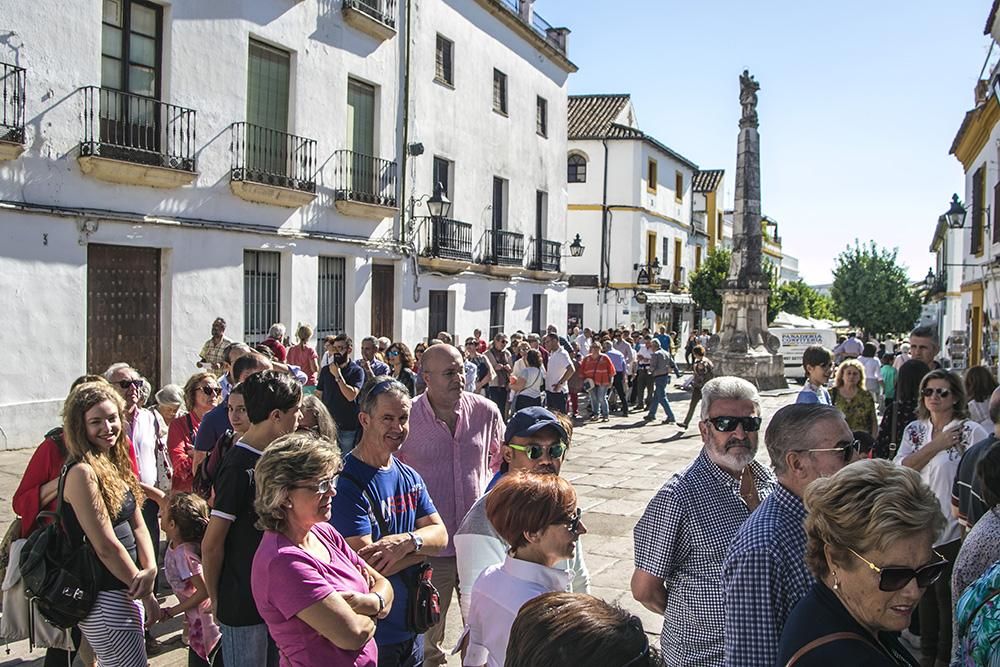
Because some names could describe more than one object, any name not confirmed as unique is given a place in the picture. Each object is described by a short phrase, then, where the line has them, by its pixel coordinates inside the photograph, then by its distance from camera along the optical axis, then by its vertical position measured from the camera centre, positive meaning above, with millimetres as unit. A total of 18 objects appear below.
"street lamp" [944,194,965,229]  18375 +2082
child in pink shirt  4438 -1291
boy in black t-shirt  3566 -1026
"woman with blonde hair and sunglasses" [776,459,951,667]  2213 -615
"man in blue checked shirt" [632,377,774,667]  3084 -783
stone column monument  24125 +1268
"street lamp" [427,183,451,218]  17266 +1944
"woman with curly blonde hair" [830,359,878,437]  7375 -666
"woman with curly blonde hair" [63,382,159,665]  3705 -904
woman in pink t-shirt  2891 -874
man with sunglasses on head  3590 -846
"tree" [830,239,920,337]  42969 +1075
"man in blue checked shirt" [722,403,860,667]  2557 -723
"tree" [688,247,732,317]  41500 +1452
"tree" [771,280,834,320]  49406 +779
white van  25938 -815
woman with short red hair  2838 -782
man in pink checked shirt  4781 -726
